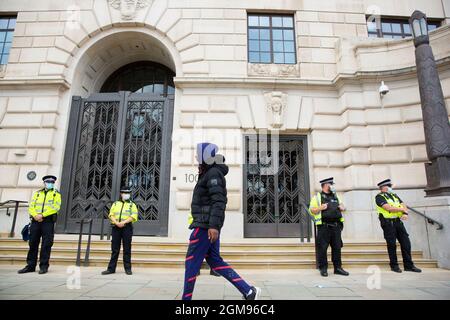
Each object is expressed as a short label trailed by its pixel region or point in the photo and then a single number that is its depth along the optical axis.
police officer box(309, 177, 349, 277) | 6.12
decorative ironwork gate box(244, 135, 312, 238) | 9.86
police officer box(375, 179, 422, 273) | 6.26
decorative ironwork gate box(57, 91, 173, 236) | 10.01
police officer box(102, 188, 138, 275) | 5.96
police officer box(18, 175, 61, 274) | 6.01
